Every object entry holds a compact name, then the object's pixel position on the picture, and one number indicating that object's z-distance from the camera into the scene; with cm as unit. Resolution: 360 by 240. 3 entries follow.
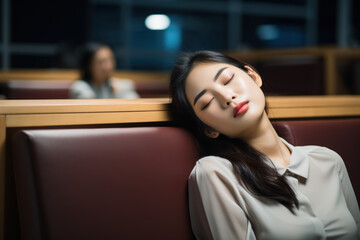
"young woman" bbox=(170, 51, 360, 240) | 138
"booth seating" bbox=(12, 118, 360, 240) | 129
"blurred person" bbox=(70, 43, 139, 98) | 486
